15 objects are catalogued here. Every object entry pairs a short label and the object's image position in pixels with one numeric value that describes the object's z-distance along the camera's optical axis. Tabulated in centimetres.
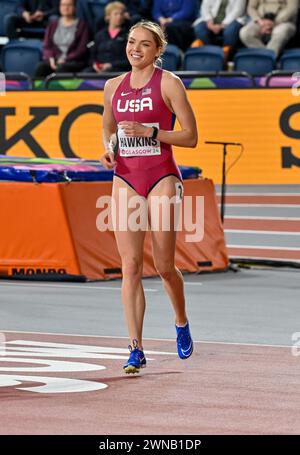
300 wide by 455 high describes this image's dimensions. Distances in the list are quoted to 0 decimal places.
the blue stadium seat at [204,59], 2075
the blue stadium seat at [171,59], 2092
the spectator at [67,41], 2186
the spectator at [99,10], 2253
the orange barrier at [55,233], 1242
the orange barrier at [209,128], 1930
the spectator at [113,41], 2098
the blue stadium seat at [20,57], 2241
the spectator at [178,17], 2194
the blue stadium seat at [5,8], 2408
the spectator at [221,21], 2131
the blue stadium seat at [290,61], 2002
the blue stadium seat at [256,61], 2045
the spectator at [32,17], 2341
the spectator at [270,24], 2089
